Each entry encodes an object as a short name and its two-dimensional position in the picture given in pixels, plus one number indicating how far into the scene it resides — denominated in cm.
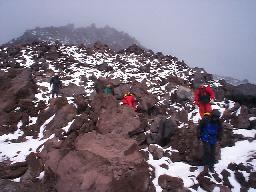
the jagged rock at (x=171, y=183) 598
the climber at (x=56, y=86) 1199
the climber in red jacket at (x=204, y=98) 800
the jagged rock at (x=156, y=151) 696
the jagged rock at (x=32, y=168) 683
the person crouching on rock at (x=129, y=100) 991
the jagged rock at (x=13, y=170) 699
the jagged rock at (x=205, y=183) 599
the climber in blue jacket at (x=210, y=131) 628
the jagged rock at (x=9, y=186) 624
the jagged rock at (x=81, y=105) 947
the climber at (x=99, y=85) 1293
